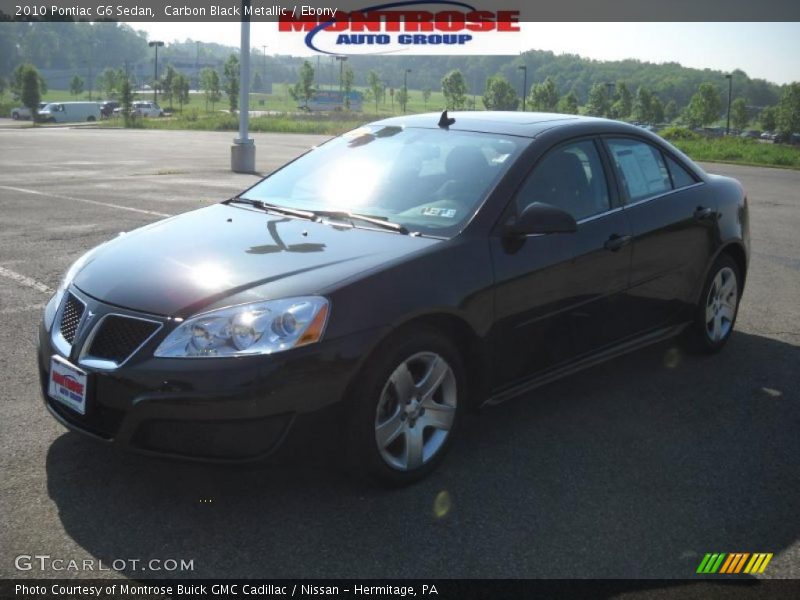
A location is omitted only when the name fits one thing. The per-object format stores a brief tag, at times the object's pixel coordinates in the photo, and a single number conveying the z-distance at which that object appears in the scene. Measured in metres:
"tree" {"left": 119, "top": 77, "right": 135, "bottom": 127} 63.09
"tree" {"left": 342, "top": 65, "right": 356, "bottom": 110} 118.69
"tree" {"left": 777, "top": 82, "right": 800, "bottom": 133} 86.06
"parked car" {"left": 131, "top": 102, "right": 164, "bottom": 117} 76.38
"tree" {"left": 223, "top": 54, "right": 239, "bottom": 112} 95.12
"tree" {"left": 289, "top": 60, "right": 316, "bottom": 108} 111.61
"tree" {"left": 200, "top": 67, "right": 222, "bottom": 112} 106.12
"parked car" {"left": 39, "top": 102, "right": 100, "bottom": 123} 69.00
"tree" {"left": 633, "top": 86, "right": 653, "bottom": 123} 111.47
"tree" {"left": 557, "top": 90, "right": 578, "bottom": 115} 91.66
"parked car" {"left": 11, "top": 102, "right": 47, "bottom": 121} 74.56
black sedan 3.33
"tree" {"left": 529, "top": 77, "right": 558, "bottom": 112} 89.44
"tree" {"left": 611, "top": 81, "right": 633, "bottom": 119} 108.62
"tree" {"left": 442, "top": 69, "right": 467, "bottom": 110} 99.36
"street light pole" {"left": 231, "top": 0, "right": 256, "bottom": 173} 19.33
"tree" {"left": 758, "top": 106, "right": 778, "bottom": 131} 108.56
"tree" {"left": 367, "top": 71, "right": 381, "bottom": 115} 129.12
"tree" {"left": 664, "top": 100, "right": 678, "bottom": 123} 129.51
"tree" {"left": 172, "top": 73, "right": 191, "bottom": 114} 96.69
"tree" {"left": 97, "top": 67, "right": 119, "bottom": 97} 117.45
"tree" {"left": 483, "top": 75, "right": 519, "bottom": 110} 95.57
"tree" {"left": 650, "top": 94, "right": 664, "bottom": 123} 112.50
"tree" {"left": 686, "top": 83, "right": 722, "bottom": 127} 101.69
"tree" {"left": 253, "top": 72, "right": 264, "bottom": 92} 180.00
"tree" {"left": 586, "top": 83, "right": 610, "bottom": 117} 96.94
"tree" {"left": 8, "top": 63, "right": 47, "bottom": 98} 76.91
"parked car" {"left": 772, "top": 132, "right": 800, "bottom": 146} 62.01
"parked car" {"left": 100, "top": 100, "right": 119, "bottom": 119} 76.31
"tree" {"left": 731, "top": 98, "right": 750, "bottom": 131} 112.50
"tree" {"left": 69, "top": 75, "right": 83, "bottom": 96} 120.16
